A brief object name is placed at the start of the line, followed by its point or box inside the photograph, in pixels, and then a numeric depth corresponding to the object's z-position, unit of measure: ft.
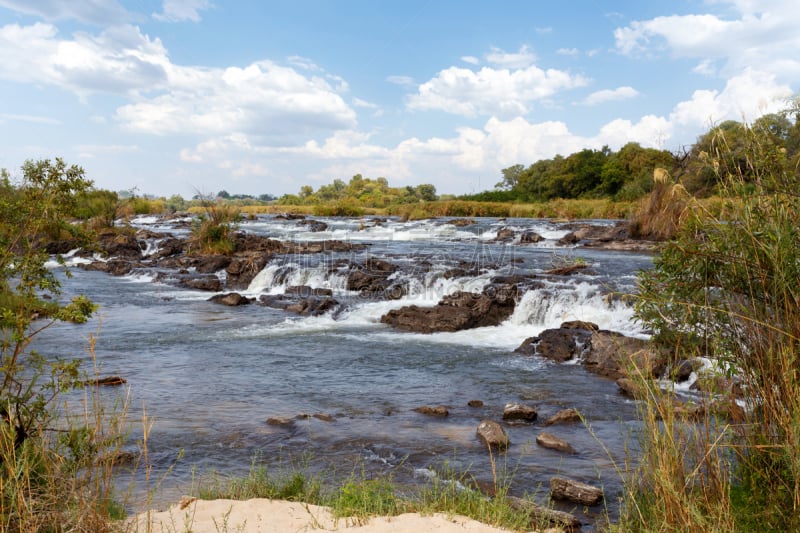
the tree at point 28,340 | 11.05
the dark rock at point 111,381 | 28.48
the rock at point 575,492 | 16.55
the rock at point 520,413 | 24.40
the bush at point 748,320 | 12.03
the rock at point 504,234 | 91.38
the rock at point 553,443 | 21.05
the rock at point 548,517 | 14.26
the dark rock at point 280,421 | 23.36
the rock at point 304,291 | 55.42
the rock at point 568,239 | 83.97
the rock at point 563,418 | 24.17
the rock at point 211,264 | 68.59
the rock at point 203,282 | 61.72
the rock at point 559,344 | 35.63
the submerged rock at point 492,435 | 21.17
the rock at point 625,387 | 28.32
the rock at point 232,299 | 53.31
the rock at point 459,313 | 43.73
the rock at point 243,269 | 63.67
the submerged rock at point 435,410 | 25.09
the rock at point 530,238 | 87.44
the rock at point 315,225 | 115.03
